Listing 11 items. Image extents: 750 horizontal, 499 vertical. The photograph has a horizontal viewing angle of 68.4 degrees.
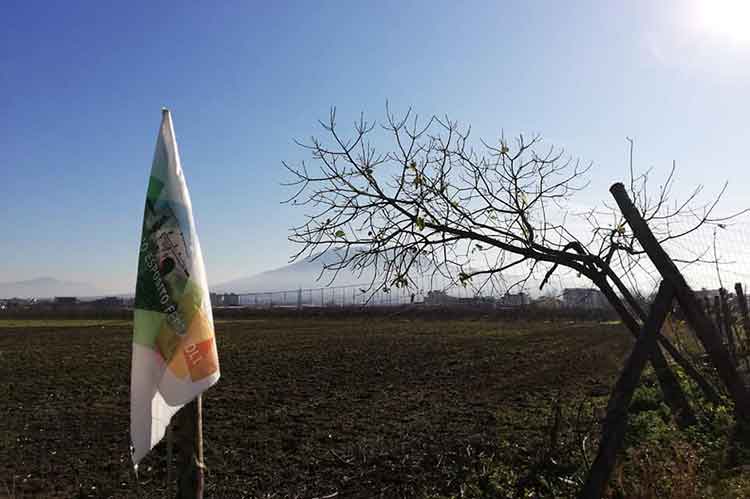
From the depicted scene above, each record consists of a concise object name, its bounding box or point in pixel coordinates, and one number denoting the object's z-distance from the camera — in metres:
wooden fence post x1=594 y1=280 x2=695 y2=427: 5.08
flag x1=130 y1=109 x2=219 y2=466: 2.45
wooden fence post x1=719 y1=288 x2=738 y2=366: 7.11
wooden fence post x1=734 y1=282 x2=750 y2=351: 6.97
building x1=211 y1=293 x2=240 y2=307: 114.53
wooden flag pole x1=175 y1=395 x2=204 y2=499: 2.64
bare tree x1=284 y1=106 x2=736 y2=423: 4.90
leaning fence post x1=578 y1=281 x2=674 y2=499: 3.62
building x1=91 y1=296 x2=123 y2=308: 90.66
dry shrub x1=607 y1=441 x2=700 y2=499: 3.59
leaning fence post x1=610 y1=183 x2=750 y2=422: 3.88
